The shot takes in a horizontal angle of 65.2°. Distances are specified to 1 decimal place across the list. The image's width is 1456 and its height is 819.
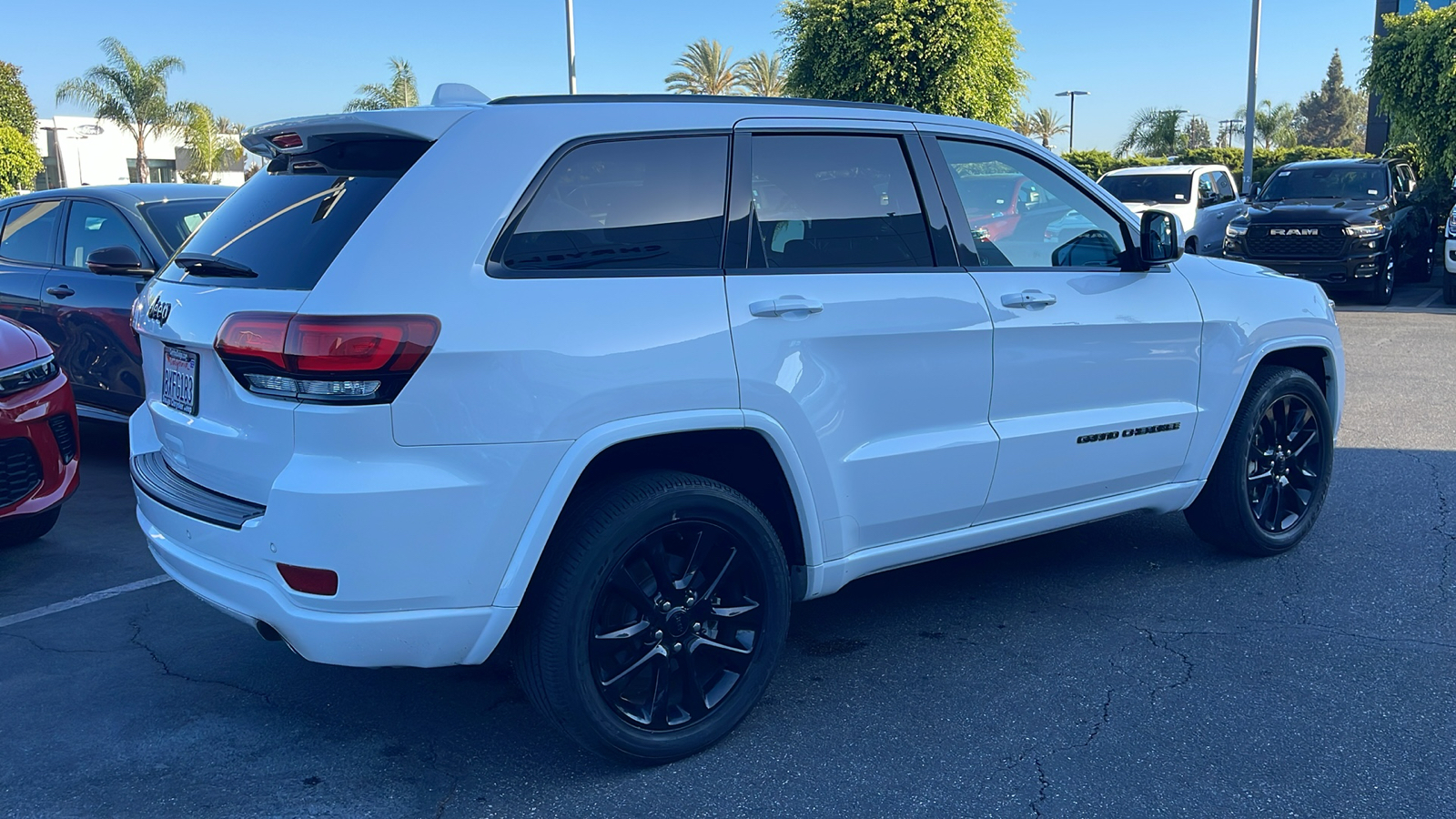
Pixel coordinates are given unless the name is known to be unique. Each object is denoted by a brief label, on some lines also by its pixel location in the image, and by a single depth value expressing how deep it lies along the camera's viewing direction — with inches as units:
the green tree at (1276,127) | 2699.3
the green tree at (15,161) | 1429.6
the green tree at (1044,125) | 3157.0
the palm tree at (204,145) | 1907.0
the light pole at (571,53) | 750.5
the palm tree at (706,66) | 1708.9
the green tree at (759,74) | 1727.4
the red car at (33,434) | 185.3
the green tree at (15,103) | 1791.3
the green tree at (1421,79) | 677.9
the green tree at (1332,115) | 4325.8
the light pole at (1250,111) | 942.4
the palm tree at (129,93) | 1756.9
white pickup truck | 646.5
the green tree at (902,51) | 997.2
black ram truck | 559.8
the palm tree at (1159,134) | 2219.5
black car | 242.2
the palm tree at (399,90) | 1583.4
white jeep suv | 105.9
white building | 1961.1
